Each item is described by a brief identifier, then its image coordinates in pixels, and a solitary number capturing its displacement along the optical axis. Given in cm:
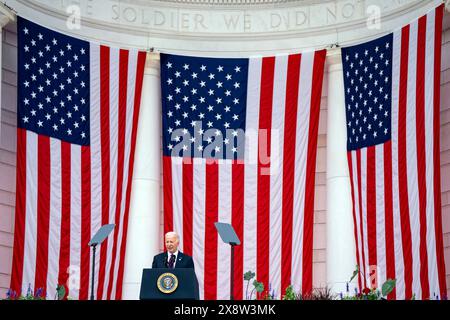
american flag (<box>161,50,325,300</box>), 1905
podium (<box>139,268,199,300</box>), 1120
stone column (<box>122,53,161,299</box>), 1909
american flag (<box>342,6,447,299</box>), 1673
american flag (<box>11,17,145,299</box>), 1756
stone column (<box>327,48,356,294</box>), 1888
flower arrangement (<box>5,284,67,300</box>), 1296
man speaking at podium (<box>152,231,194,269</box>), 1315
